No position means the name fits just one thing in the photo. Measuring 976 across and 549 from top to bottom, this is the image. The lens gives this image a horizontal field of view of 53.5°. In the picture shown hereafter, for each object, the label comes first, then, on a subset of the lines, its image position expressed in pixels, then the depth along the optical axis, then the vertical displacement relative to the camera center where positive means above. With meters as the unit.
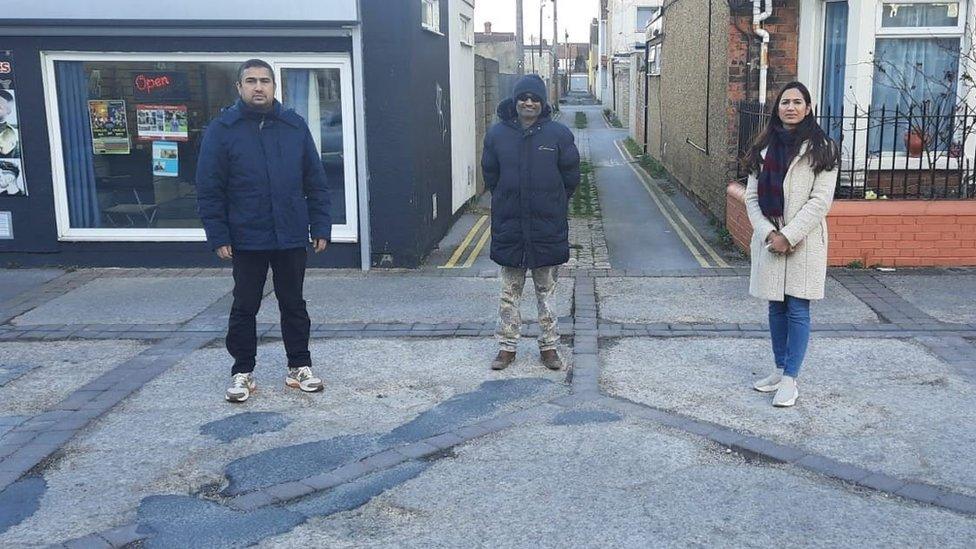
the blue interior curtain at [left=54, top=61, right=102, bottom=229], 9.61 -0.29
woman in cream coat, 5.29 -0.59
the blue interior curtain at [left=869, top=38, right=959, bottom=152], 9.80 +0.27
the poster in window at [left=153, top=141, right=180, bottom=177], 9.75 -0.45
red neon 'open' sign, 9.54 +0.32
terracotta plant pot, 9.73 -0.43
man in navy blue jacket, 5.54 -0.50
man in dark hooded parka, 6.02 -0.44
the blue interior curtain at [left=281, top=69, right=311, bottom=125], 9.48 +0.21
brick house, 9.05 -0.01
